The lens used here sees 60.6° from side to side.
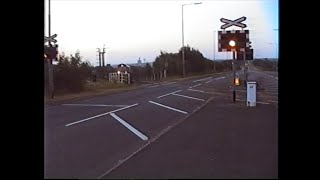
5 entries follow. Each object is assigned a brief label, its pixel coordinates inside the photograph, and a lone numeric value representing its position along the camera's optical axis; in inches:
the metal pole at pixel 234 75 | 455.7
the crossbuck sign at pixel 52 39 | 519.0
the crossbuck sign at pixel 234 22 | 424.7
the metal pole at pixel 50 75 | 551.1
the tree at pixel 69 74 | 761.9
